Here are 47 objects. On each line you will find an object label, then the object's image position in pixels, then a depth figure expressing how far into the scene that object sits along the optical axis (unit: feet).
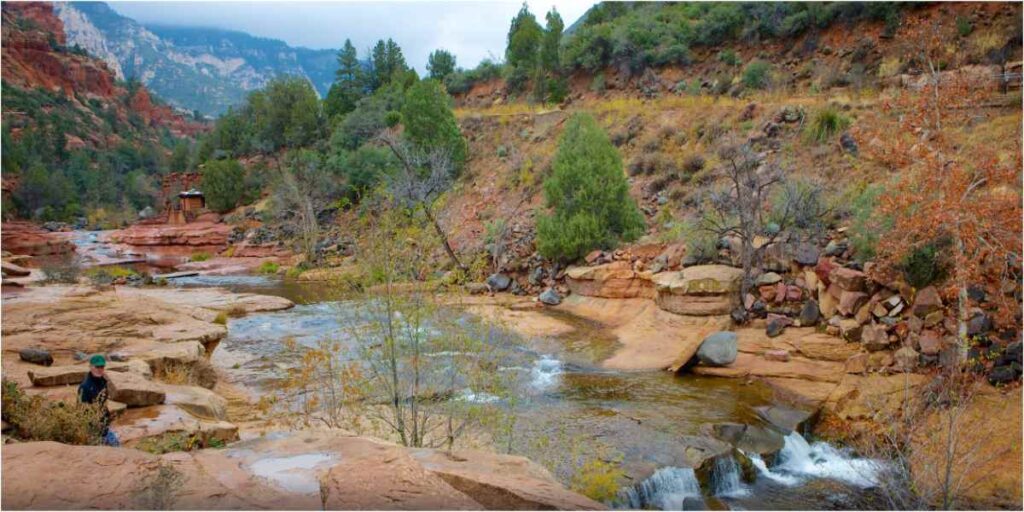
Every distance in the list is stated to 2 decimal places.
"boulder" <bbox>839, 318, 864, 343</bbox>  38.88
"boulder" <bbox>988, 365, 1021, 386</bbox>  30.89
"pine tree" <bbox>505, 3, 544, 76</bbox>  142.31
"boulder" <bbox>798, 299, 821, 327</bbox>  42.68
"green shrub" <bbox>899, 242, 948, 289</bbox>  36.01
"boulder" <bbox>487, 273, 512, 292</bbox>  68.28
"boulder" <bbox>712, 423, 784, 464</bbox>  29.43
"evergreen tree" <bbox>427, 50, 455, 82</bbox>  170.71
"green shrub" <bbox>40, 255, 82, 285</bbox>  67.72
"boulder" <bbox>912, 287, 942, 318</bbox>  35.63
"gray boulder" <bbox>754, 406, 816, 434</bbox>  31.63
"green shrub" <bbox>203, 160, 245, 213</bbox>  146.20
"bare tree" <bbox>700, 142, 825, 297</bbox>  47.50
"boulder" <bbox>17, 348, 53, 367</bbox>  28.35
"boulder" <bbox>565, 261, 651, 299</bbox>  55.67
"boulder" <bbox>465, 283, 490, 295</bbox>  65.92
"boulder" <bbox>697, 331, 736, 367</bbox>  40.16
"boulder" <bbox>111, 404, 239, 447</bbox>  21.57
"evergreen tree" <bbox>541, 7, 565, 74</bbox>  132.46
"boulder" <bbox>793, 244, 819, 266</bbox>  46.14
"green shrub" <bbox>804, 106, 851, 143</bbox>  71.77
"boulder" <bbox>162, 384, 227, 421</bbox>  26.08
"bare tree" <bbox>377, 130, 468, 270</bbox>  67.80
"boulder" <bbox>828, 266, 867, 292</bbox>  40.60
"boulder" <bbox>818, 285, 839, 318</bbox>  41.84
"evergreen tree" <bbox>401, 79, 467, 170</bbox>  104.17
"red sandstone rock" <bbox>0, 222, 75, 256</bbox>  115.14
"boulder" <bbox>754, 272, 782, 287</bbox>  46.64
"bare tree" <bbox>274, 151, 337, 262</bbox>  104.94
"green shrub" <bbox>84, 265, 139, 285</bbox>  80.39
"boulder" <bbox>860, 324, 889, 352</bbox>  37.04
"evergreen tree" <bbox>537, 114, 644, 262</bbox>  63.93
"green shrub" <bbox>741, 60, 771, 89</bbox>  100.27
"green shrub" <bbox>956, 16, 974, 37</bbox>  81.41
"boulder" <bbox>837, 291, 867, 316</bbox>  40.04
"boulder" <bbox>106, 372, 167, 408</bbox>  24.22
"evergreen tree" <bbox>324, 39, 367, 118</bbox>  159.84
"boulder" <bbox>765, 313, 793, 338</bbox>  42.90
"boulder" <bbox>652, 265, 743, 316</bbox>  47.14
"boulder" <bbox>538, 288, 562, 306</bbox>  61.71
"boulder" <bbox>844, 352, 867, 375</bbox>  35.96
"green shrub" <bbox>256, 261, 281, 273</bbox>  96.02
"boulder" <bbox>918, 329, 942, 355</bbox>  33.99
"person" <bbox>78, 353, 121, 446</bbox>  21.07
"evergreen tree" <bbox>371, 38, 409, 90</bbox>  165.07
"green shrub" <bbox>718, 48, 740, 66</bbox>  112.27
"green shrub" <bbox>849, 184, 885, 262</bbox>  40.60
